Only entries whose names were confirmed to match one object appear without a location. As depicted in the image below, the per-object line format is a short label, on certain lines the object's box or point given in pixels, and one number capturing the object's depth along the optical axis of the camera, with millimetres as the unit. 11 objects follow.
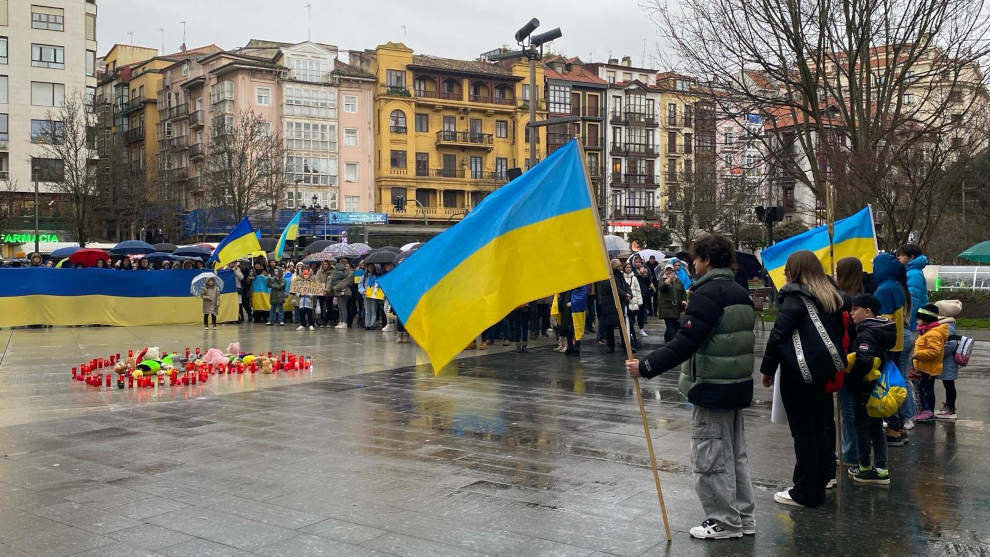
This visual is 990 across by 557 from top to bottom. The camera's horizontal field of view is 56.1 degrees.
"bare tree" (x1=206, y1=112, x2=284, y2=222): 55156
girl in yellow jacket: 9219
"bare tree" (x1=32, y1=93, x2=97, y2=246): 50531
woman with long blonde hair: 6078
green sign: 57994
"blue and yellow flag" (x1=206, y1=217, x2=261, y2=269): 23297
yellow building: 73500
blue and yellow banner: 23219
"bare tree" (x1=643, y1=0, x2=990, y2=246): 20359
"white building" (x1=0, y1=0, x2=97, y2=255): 66625
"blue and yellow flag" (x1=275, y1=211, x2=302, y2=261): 25578
